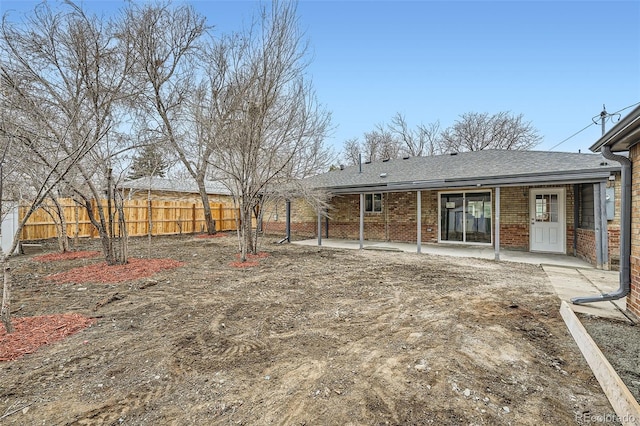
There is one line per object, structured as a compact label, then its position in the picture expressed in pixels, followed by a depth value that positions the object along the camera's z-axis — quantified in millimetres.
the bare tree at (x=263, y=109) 7734
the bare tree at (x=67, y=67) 5879
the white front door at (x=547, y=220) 9578
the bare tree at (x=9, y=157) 3363
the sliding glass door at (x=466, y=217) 11078
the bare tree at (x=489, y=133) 25734
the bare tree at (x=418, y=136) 29656
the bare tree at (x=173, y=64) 9422
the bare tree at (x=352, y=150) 32094
